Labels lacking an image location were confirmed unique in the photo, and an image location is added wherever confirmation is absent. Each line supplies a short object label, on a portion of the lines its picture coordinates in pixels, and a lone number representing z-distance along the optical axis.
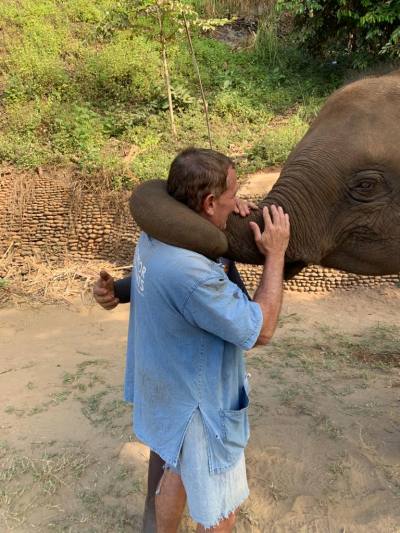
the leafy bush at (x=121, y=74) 11.95
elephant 2.39
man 1.77
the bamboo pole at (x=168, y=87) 10.35
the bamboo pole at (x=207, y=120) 9.71
